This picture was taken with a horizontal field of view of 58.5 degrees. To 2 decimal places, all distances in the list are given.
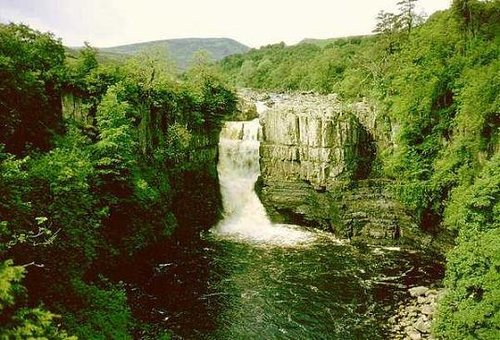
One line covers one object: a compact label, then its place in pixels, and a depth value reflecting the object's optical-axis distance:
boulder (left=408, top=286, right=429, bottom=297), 28.96
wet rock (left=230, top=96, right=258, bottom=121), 51.12
